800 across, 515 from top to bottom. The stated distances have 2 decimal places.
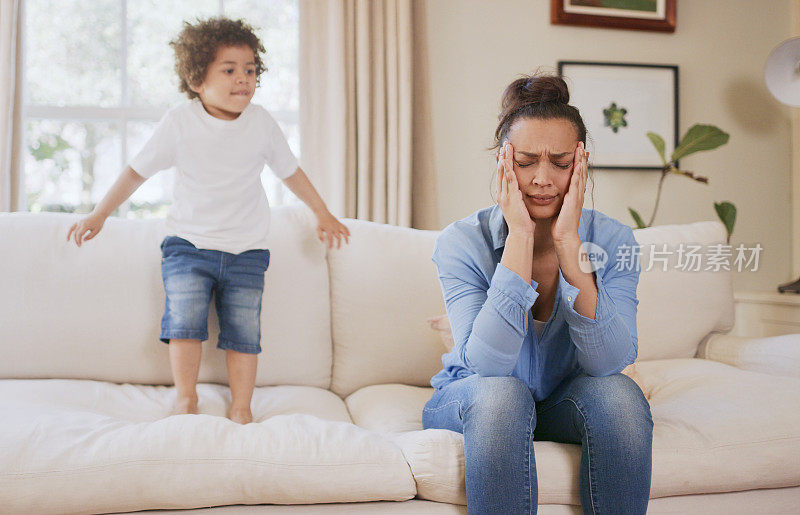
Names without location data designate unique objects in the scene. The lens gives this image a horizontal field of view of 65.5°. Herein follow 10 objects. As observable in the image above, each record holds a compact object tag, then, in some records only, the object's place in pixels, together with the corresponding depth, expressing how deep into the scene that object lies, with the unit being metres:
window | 2.77
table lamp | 2.69
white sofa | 1.08
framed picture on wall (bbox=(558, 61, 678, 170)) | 3.01
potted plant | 2.77
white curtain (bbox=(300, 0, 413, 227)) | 2.71
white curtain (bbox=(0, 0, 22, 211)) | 2.53
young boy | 1.57
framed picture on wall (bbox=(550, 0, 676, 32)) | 2.98
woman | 1.05
